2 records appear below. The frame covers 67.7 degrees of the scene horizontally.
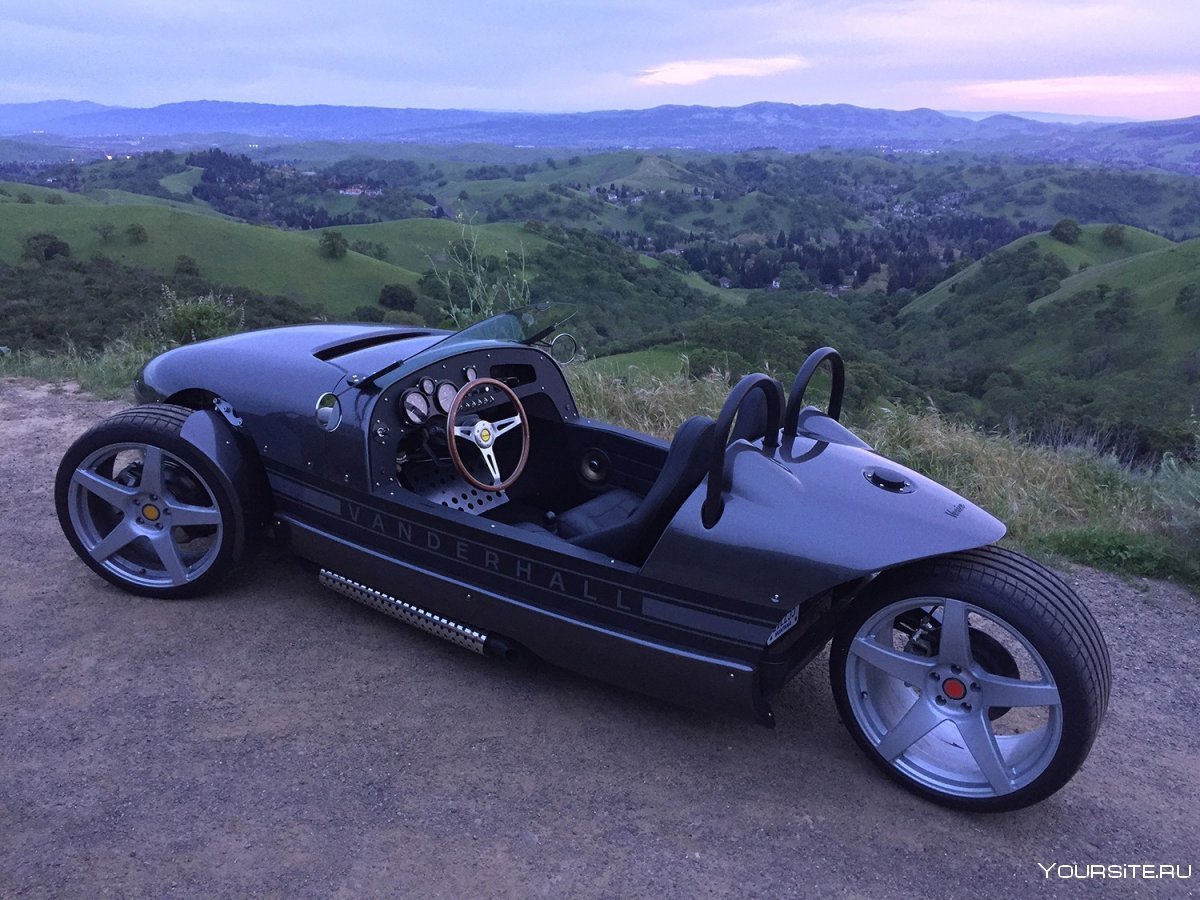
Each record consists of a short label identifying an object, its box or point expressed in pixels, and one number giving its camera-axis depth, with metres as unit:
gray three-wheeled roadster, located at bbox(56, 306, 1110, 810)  2.93
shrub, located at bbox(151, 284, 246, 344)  10.03
